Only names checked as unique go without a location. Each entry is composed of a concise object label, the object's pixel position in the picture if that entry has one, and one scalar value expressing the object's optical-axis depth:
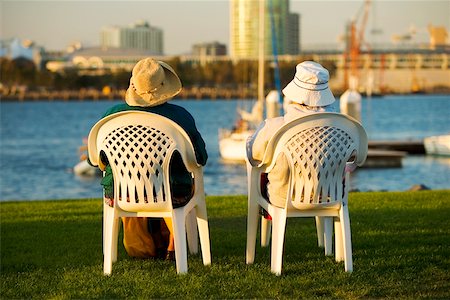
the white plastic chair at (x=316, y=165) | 6.74
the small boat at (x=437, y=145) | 38.56
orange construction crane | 78.12
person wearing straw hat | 7.00
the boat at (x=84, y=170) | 36.21
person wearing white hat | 6.93
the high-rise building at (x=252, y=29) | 72.75
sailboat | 38.91
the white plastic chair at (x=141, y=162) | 6.78
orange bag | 7.52
